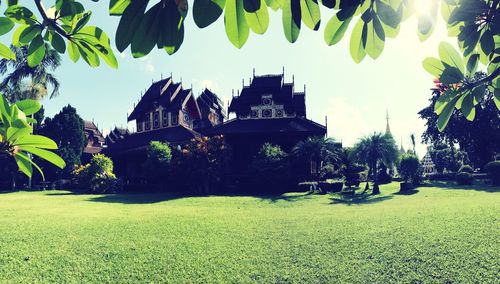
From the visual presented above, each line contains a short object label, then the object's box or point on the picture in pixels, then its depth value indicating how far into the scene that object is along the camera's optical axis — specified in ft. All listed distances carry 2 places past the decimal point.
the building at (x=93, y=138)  115.34
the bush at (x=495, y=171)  61.98
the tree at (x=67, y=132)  89.56
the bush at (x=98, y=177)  67.00
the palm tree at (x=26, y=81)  75.51
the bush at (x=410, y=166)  69.82
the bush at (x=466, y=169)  78.07
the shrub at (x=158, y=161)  65.10
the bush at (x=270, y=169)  60.54
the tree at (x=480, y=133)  93.71
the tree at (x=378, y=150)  61.87
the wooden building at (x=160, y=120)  83.82
